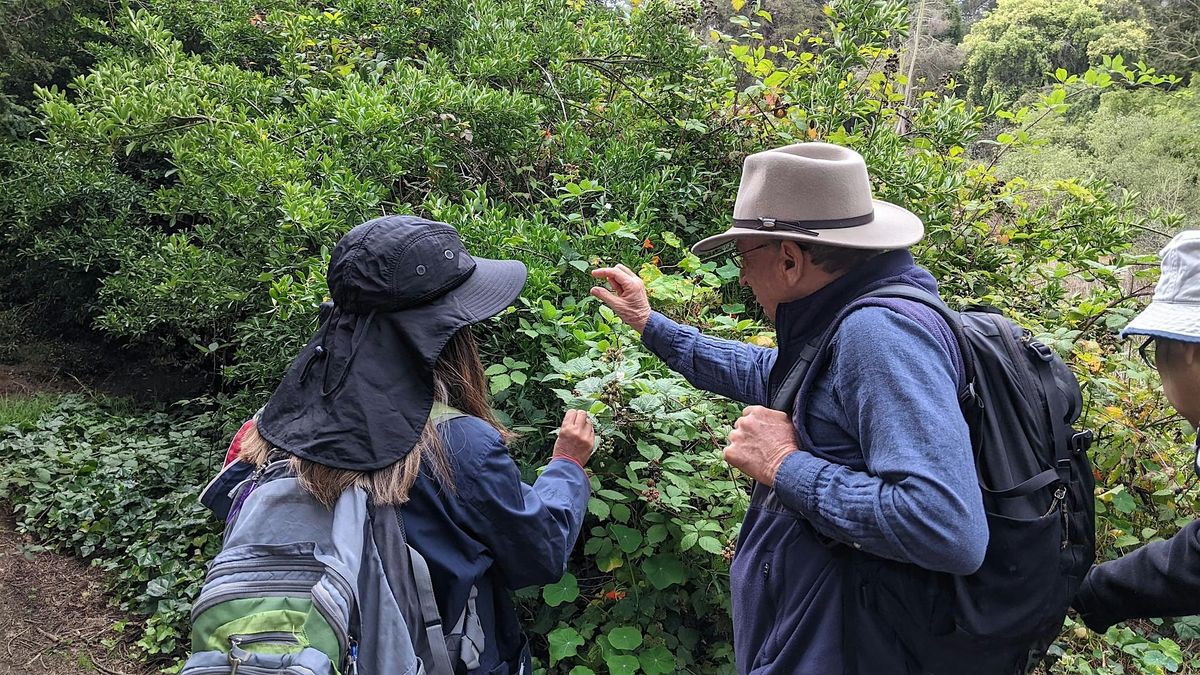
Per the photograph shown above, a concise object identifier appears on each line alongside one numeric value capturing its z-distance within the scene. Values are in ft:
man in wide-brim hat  4.47
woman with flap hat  4.94
